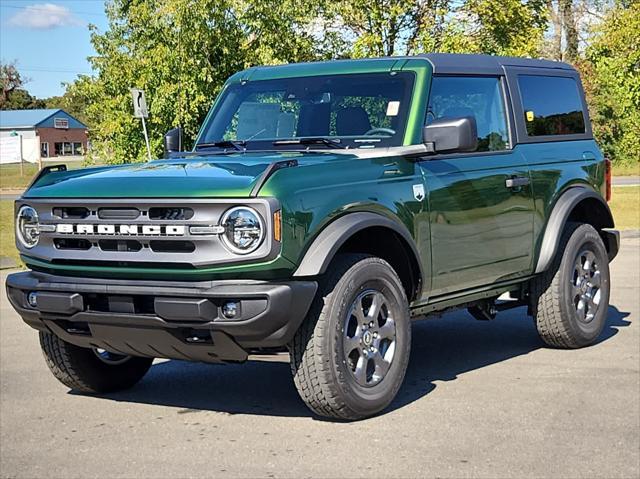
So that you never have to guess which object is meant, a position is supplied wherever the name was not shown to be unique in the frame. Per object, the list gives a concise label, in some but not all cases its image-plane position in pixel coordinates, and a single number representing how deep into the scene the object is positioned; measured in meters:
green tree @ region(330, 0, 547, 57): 17.69
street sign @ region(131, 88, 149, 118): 17.45
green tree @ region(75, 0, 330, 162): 18.75
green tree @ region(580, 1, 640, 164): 21.56
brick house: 92.88
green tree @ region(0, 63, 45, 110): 101.78
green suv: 5.52
